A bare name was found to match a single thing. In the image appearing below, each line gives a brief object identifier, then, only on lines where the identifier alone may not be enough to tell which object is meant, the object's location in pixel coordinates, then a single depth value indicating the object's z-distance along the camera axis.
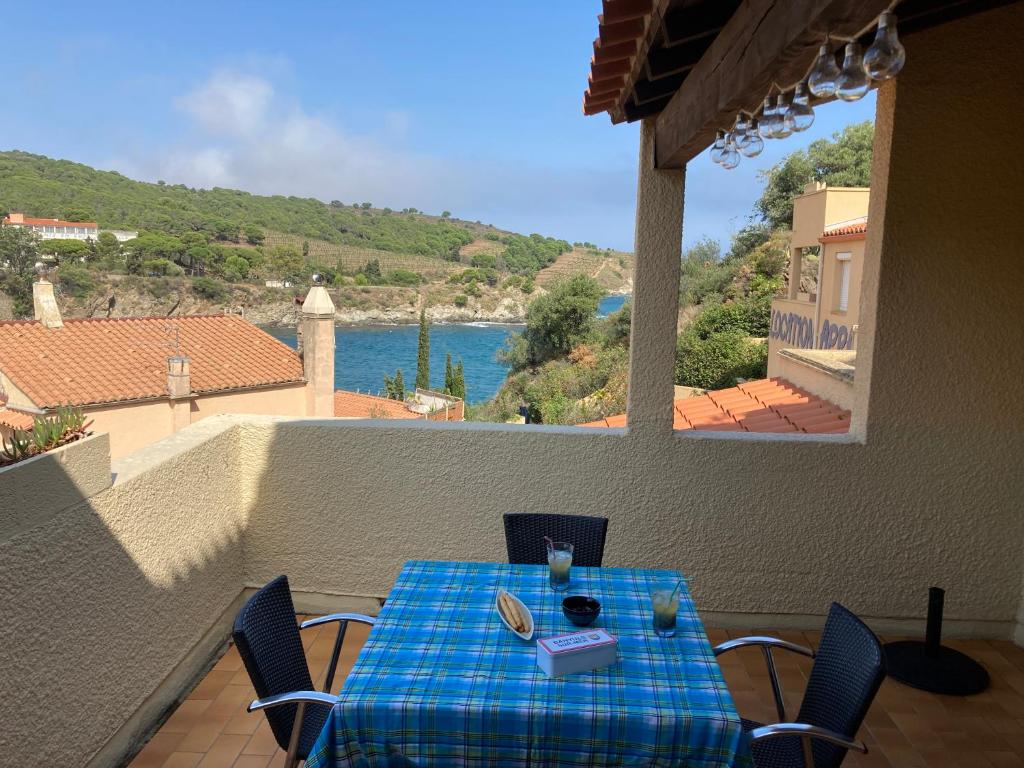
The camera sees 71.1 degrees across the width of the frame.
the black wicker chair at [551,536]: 3.00
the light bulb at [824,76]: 1.63
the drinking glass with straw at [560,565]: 2.46
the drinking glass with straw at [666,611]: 2.14
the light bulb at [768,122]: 2.18
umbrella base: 3.27
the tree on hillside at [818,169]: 24.48
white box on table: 1.89
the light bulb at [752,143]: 2.56
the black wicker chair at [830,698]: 1.90
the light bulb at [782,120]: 2.14
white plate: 2.08
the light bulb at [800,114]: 2.09
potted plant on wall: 2.39
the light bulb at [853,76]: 1.59
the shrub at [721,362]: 20.66
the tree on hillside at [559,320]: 25.38
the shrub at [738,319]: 21.78
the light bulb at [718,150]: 2.73
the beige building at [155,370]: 15.31
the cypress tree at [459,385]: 30.95
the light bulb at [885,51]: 1.50
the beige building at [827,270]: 14.55
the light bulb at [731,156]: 2.69
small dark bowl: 2.16
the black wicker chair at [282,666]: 1.99
